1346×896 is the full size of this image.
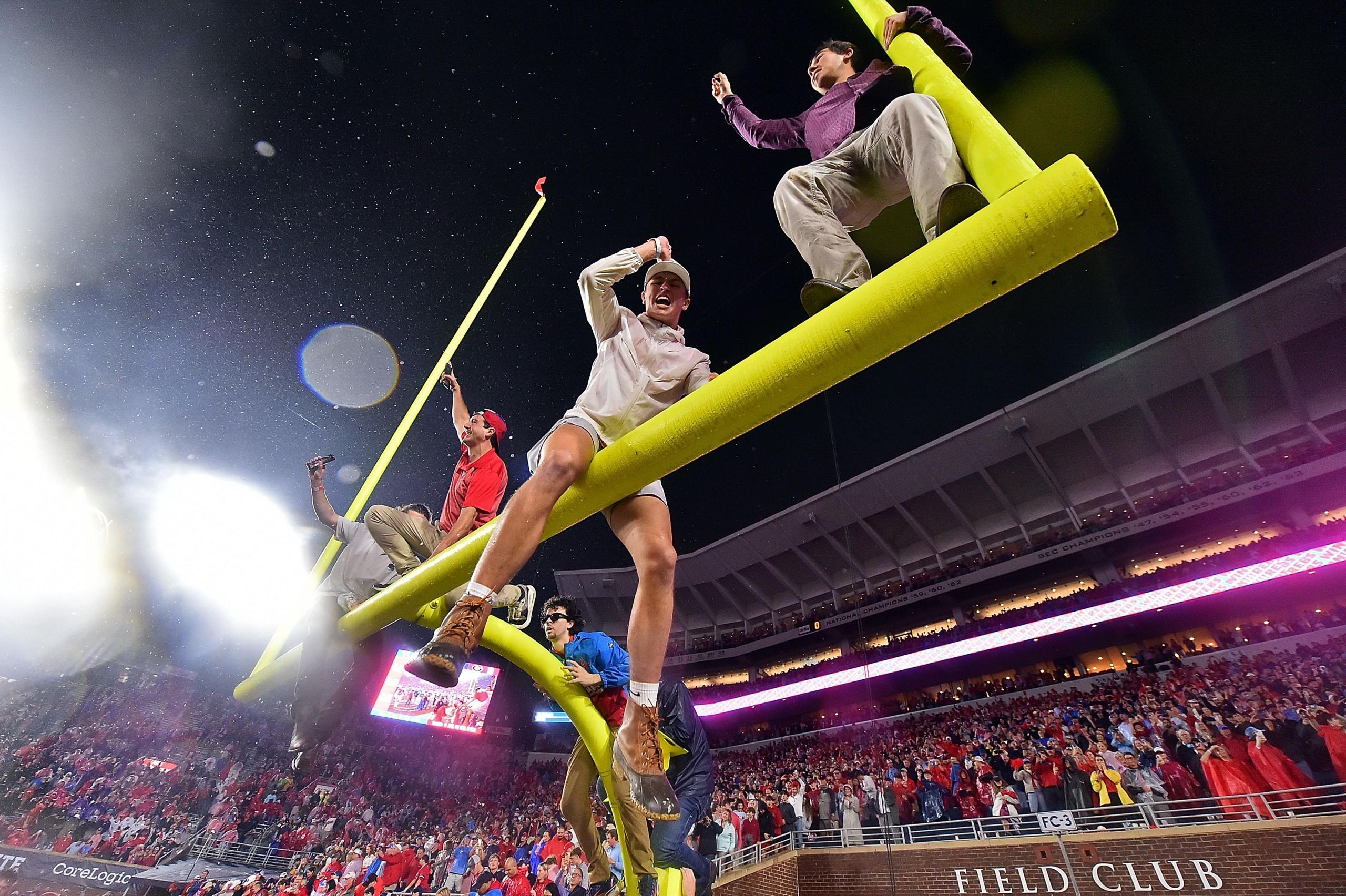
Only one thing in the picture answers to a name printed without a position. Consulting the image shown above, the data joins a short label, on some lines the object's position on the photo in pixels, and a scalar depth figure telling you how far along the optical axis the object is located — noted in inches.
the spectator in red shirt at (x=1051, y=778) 394.3
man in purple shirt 75.2
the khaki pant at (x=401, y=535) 154.6
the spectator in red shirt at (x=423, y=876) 424.8
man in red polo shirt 156.5
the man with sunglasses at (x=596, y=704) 144.0
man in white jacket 82.8
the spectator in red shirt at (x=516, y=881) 340.5
